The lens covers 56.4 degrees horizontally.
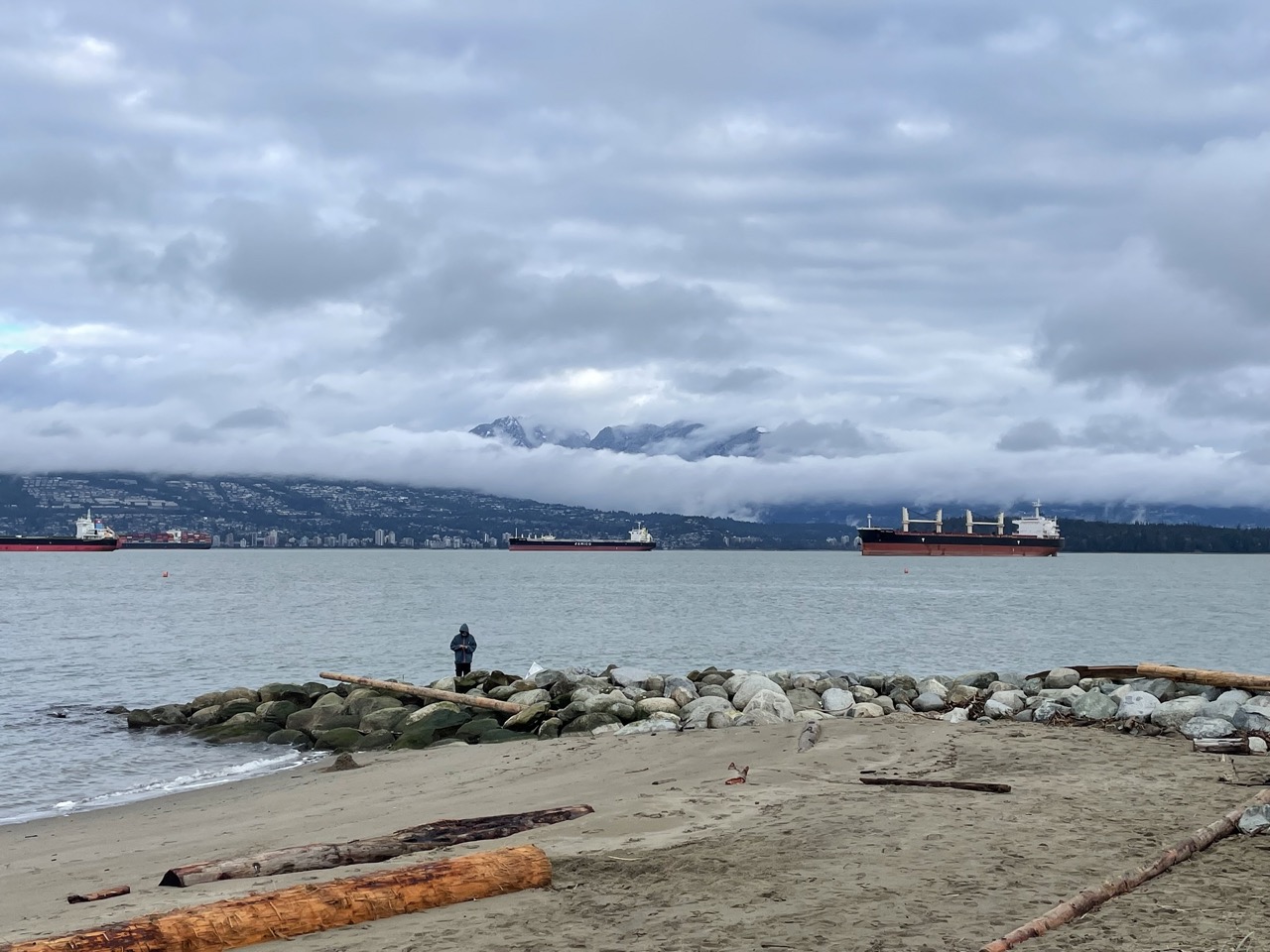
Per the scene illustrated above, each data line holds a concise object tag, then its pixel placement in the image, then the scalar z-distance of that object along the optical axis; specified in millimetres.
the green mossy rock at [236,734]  19422
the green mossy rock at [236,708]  21141
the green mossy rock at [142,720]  21047
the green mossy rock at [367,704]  19875
